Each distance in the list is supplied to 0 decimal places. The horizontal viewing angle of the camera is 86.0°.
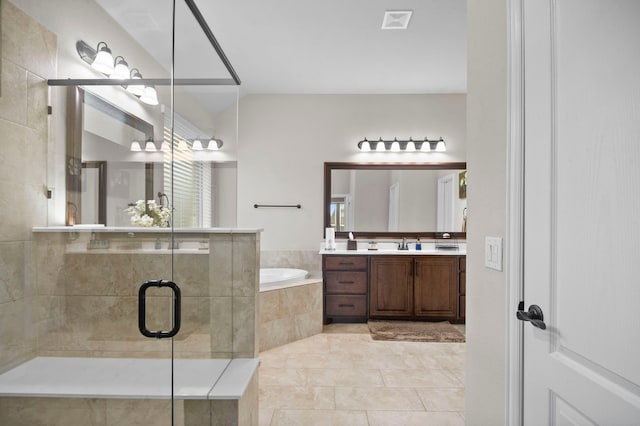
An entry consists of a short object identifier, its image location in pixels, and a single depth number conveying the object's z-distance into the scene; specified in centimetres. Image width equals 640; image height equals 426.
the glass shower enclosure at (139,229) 119
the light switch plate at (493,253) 117
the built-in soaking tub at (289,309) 316
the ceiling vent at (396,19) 261
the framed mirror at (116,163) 119
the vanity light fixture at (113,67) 117
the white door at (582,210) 72
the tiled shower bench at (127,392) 109
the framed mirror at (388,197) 437
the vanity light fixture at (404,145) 431
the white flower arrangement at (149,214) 136
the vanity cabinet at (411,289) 387
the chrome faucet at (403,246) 424
